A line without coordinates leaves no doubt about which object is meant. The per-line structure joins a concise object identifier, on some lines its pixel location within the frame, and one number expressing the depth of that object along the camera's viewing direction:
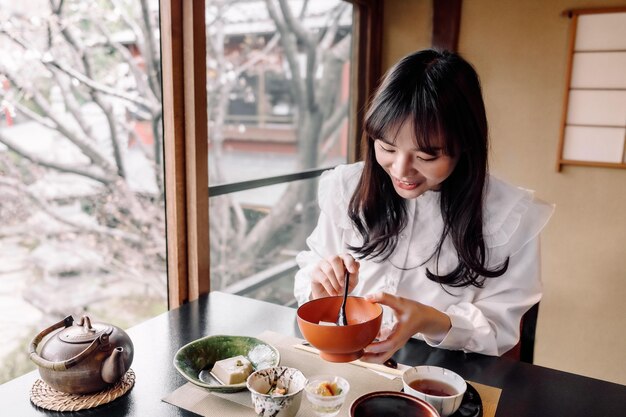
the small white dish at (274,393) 0.91
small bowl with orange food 0.95
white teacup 0.93
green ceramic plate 1.11
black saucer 0.97
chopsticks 1.14
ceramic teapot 0.99
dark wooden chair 1.53
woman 1.22
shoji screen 2.57
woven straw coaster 0.98
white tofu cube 1.05
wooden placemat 0.99
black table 1.00
